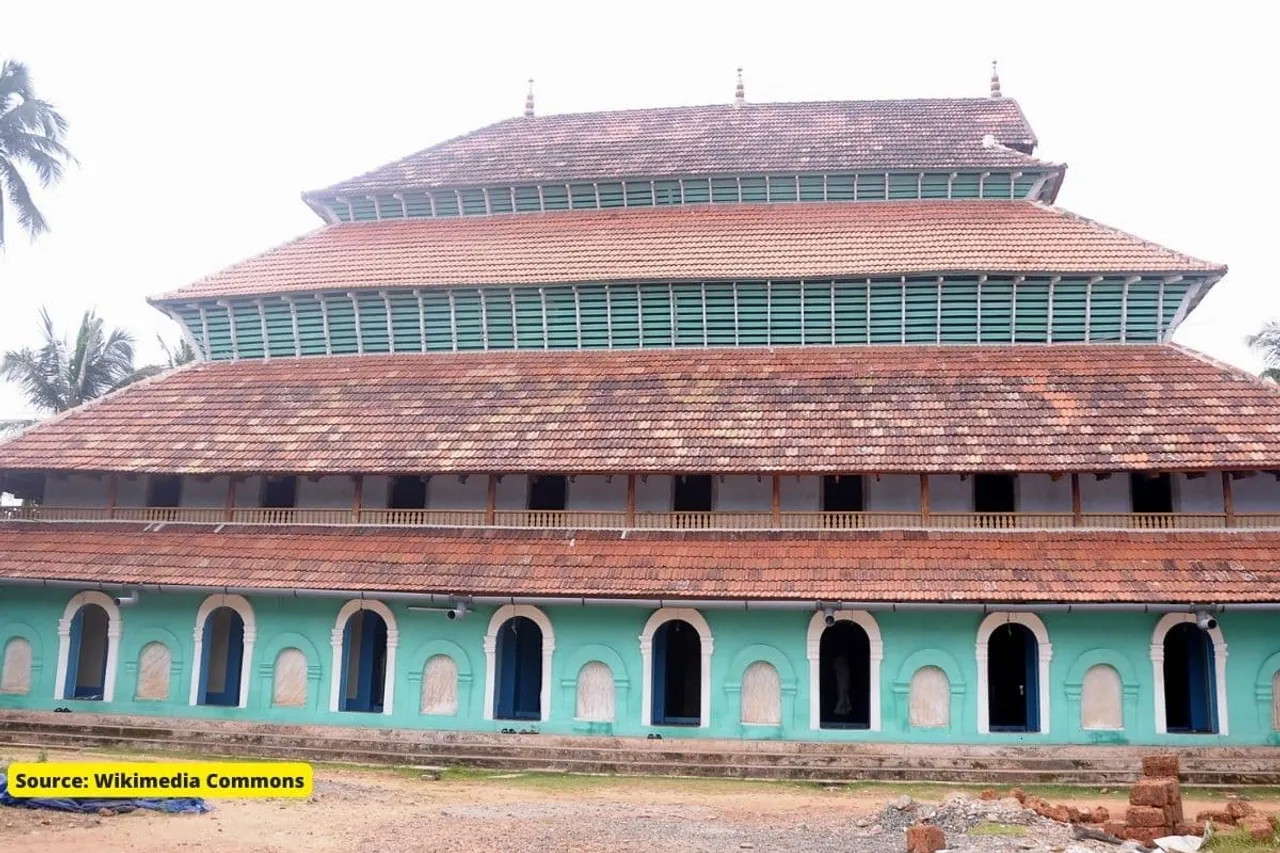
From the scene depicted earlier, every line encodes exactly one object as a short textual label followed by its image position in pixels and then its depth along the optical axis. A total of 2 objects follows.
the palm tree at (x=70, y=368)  34.19
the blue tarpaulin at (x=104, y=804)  10.10
